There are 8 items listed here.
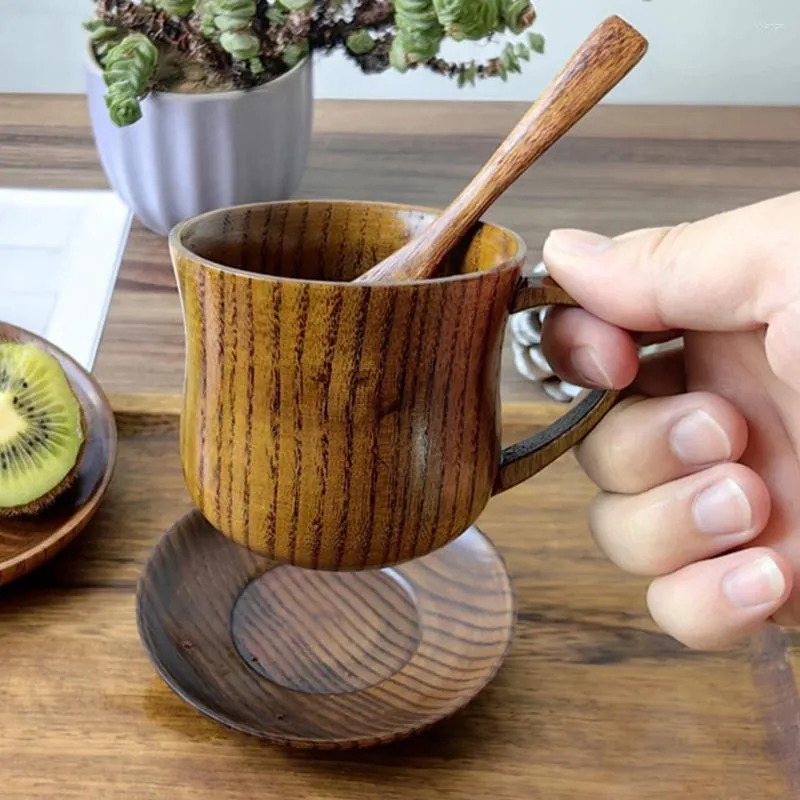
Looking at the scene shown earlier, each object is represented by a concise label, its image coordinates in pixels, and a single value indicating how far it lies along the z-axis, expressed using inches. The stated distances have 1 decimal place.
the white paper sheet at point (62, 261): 26.5
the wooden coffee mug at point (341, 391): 12.6
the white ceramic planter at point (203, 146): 27.2
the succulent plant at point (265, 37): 23.4
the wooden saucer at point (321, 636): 15.2
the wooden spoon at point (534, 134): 14.0
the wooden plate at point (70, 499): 17.2
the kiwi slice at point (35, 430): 18.3
